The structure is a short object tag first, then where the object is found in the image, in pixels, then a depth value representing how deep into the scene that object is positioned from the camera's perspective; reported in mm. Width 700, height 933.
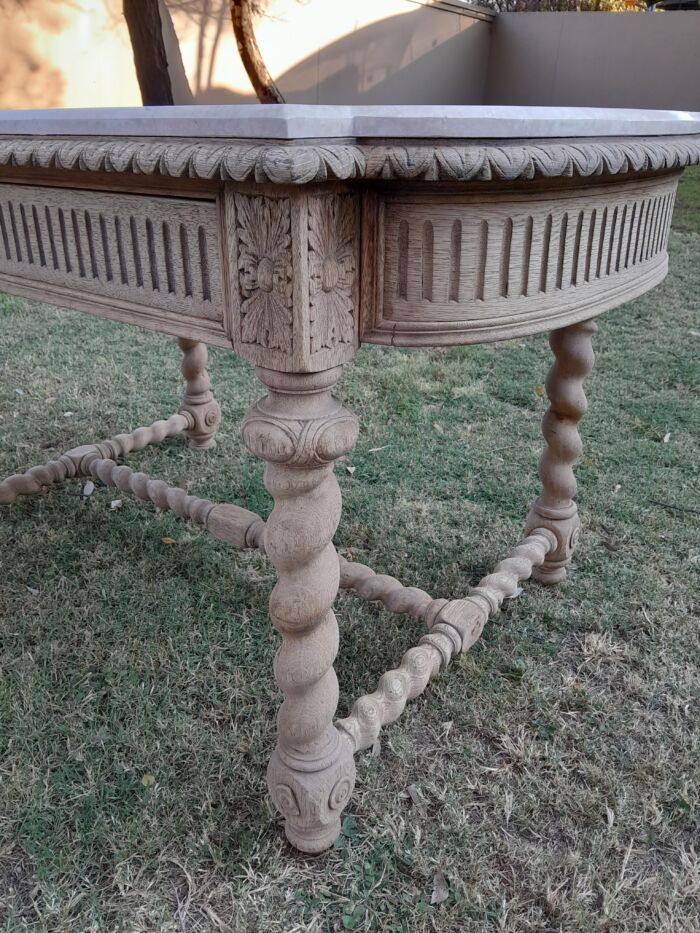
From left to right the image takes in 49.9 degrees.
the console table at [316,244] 685
